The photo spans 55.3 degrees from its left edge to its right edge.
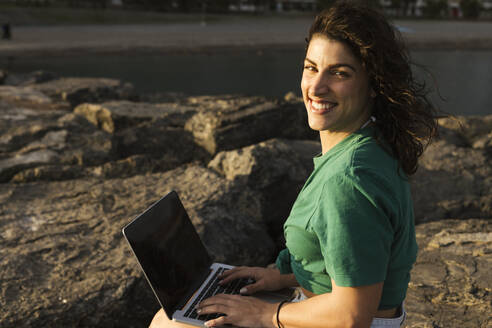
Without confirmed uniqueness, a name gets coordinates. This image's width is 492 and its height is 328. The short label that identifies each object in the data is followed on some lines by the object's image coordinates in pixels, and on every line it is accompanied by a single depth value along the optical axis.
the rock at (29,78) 7.33
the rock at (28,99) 5.09
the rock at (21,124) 3.90
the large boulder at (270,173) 3.09
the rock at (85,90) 6.05
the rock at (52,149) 3.38
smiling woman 1.02
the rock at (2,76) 7.93
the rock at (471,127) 4.42
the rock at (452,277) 1.91
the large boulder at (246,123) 3.83
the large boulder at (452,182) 3.19
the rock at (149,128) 3.98
